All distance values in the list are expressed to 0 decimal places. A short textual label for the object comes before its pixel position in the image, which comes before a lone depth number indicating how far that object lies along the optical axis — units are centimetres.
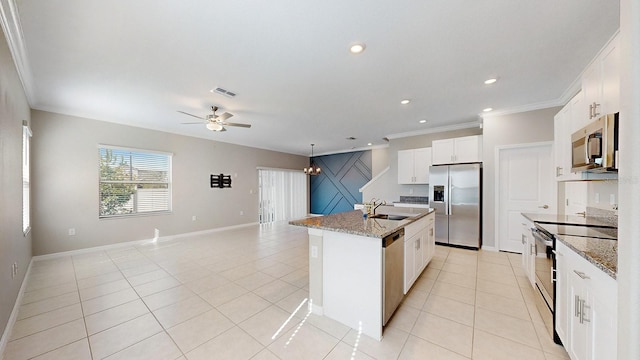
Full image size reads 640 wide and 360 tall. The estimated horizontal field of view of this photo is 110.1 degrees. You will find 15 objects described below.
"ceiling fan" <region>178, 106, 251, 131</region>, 379
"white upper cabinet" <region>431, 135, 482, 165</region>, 461
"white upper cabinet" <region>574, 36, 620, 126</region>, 175
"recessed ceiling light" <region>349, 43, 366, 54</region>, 226
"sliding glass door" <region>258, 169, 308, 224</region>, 805
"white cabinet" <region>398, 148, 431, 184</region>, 546
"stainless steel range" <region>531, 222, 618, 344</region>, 187
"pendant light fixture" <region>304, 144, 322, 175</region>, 803
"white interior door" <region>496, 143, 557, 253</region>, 397
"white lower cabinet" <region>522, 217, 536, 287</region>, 250
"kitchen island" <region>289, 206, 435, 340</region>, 194
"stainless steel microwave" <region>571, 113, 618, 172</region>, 151
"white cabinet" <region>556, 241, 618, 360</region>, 111
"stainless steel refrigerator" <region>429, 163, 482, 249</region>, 443
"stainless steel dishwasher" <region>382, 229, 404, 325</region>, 198
